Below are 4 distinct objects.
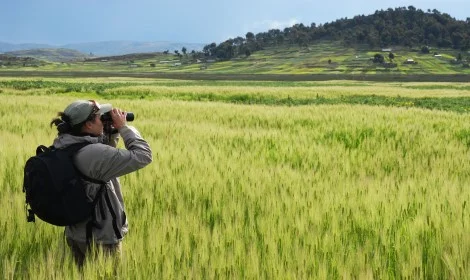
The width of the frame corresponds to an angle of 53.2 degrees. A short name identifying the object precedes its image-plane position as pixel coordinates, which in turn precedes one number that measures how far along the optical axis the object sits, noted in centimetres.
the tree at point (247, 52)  18584
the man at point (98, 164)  318
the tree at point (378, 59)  14550
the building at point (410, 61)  14640
